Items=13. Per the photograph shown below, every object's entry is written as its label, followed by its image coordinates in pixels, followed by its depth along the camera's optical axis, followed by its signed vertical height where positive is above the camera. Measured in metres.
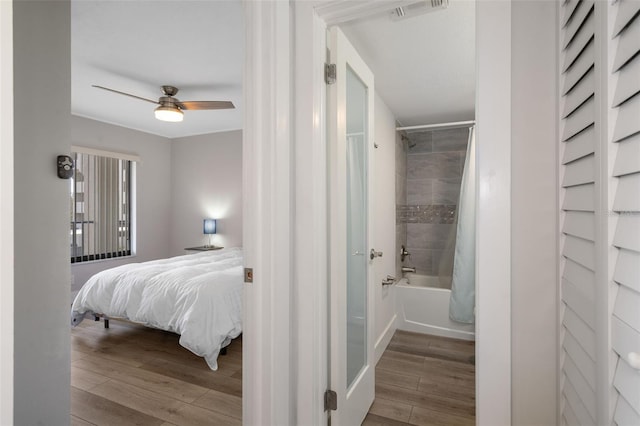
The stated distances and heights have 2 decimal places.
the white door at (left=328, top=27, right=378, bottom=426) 1.50 -0.14
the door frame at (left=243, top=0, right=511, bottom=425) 1.04 +0.00
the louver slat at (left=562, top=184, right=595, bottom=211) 0.74 +0.03
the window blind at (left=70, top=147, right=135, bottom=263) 4.41 +0.03
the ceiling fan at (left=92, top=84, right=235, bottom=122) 3.15 +1.05
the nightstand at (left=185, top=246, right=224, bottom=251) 5.18 -0.66
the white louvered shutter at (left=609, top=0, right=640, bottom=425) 0.53 +0.02
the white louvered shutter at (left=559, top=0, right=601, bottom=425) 0.73 +0.01
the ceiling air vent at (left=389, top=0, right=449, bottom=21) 1.35 +0.93
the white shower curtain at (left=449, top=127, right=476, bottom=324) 3.14 -0.45
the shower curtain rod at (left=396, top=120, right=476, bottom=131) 3.22 +0.90
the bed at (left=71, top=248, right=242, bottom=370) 2.50 -0.81
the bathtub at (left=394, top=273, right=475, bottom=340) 3.20 -1.09
